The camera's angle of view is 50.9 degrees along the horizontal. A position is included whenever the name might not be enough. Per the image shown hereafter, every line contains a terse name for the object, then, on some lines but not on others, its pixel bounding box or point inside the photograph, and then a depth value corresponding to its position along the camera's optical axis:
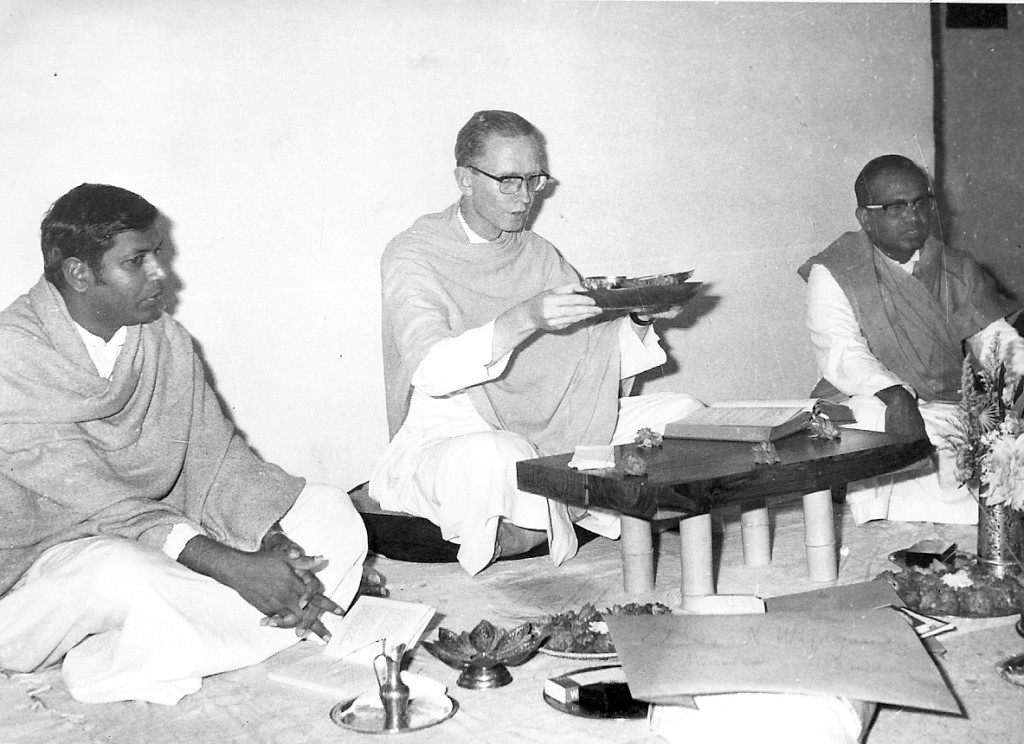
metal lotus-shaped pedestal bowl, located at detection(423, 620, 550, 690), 2.98
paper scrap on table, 3.62
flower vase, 3.54
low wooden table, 3.31
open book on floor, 3.06
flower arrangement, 3.20
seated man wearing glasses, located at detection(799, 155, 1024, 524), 5.17
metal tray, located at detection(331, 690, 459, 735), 2.68
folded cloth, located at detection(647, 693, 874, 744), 2.31
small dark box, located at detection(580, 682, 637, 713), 2.68
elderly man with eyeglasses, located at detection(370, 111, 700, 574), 4.27
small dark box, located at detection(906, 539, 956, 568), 3.76
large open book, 3.77
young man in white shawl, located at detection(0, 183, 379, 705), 3.10
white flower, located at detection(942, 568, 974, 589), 3.34
